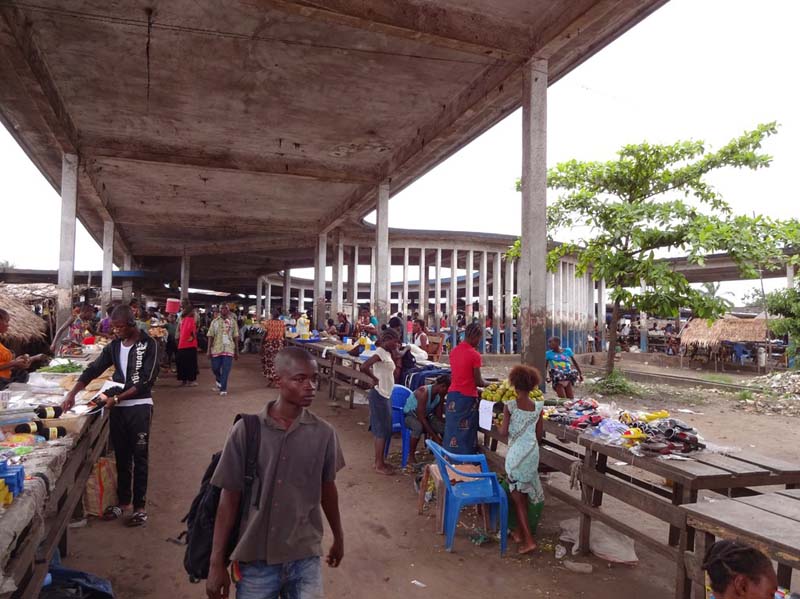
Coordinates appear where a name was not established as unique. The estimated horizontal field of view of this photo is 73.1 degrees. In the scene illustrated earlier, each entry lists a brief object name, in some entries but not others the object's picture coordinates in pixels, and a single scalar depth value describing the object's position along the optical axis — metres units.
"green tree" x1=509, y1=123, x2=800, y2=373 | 10.06
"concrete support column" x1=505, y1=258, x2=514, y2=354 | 21.94
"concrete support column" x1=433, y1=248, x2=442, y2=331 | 21.92
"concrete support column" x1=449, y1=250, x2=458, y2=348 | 21.78
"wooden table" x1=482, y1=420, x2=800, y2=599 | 3.57
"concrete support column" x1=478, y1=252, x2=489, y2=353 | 22.45
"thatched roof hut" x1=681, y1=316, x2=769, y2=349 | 22.69
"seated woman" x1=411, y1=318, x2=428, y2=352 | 13.34
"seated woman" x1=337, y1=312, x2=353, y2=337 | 16.83
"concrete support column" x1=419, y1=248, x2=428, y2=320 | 22.13
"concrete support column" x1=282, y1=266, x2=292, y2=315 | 29.95
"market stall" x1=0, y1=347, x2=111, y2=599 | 2.39
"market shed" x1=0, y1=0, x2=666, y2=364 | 7.39
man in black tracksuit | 4.61
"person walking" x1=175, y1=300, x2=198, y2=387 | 12.09
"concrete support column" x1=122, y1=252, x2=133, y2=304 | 25.82
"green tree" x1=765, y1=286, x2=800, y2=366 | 16.23
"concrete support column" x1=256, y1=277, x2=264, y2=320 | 34.03
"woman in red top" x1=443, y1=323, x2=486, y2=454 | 5.69
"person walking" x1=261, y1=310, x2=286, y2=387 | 13.23
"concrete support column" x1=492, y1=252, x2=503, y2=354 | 22.25
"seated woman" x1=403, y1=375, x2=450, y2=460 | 6.37
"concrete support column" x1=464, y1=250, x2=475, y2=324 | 22.11
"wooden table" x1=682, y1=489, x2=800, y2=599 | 2.55
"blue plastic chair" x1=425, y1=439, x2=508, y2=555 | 4.55
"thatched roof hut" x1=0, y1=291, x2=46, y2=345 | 11.40
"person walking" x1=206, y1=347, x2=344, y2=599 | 2.31
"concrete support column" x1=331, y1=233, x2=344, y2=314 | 21.19
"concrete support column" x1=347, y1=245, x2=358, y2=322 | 23.13
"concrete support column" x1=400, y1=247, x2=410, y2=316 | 22.28
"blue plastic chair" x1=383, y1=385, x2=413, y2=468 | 7.14
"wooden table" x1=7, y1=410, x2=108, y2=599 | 2.49
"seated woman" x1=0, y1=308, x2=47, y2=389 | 5.37
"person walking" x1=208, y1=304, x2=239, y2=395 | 10.98
